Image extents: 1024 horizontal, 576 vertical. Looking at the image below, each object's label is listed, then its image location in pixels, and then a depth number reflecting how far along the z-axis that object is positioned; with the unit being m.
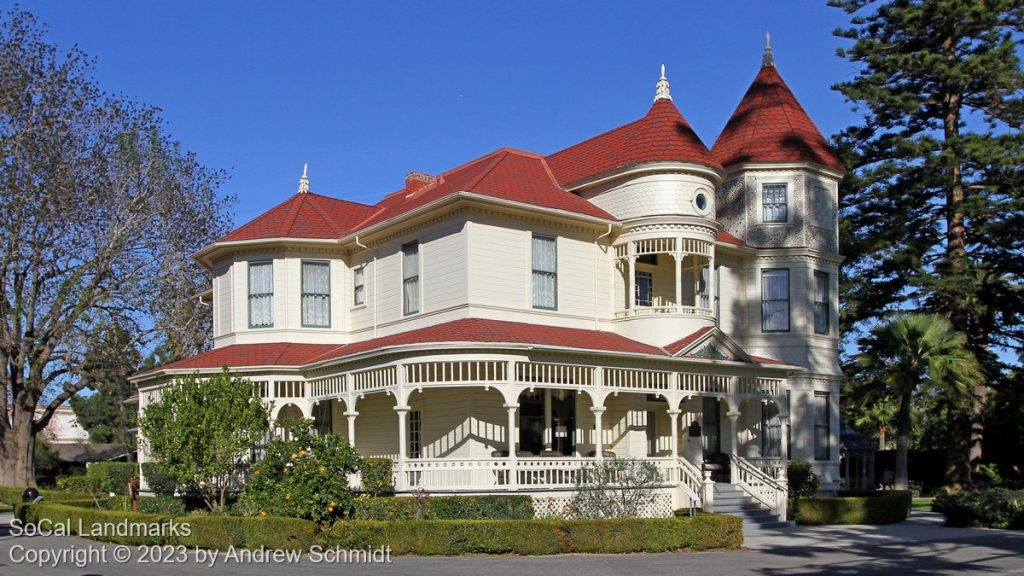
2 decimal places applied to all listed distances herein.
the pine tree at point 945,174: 36.66
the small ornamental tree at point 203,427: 23.44
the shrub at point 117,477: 33.19
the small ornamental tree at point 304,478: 20.03
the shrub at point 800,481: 28.81
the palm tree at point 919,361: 30.88
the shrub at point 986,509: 25.78
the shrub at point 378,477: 23.59
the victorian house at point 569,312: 25.11
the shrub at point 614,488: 23.02
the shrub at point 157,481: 28.33
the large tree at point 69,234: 38.22
